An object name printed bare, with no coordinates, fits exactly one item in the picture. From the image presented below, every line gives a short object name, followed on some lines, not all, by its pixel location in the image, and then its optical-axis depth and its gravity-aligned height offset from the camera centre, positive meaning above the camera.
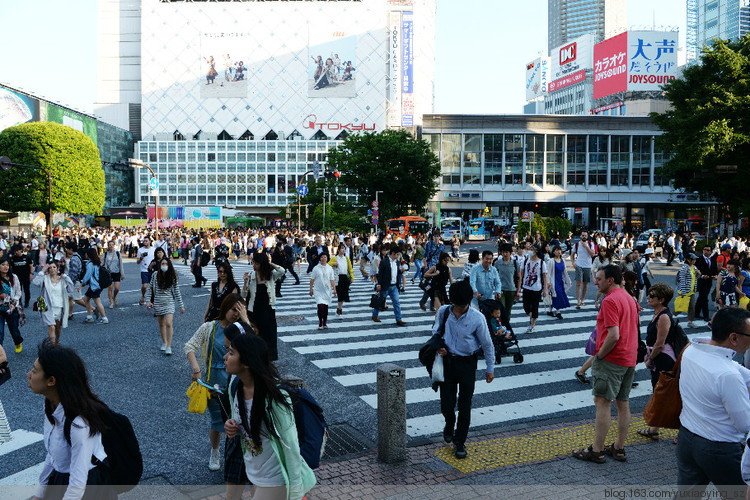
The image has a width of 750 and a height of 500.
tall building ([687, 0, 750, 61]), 145.12 +51.15
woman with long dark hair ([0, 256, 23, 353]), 8.79 -1.32
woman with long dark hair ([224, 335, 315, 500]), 3.15 -1.14
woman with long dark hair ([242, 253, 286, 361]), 8.06 -1.07
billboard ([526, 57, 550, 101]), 146.38 +35.50
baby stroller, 9.19 -1.92
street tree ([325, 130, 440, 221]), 46.03 +3.79
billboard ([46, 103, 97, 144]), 62.53 +10.99
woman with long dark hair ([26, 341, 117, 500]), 2.90 -1.05
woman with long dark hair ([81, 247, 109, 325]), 12.44 -1.36
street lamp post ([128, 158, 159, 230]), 27.40 +2.52
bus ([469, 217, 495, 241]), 58.59 -1.12
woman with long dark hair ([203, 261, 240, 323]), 7.24 -0.90
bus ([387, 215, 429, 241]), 49.61 -0.71
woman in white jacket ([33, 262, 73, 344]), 9.63 -1.33
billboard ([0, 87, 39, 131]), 55.25 +10.35
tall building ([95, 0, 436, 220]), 88.00 +20.37
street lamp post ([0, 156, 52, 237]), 27.92 +2.50
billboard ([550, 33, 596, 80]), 113.94 +32.05
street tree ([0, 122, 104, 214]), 49.34 +4.02
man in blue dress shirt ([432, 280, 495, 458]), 5.52 -1.27
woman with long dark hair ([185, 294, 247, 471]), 5.24 -1.19
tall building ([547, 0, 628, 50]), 190.62 +61.07
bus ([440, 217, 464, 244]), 53.13 -0.98
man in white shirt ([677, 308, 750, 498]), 3.38 -1.10
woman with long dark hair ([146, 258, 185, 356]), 9.55 -1.32
